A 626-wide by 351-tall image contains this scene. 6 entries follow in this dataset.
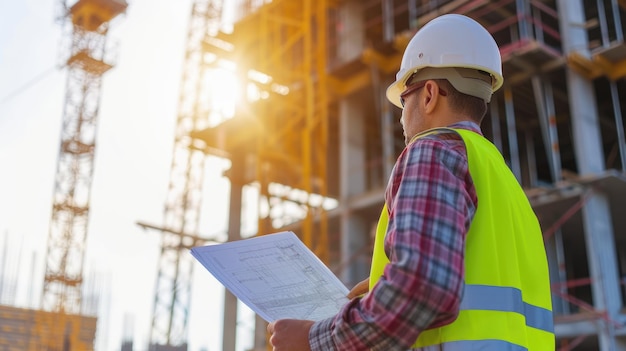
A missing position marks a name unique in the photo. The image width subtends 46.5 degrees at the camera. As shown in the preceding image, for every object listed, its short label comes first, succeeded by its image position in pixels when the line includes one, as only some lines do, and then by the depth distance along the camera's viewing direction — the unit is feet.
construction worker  4.37
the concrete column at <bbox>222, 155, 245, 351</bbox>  69.08
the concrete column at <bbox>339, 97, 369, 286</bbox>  56.13
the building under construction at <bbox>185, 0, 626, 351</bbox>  43.16
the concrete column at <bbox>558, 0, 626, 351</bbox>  40.22
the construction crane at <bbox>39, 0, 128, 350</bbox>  94.89
